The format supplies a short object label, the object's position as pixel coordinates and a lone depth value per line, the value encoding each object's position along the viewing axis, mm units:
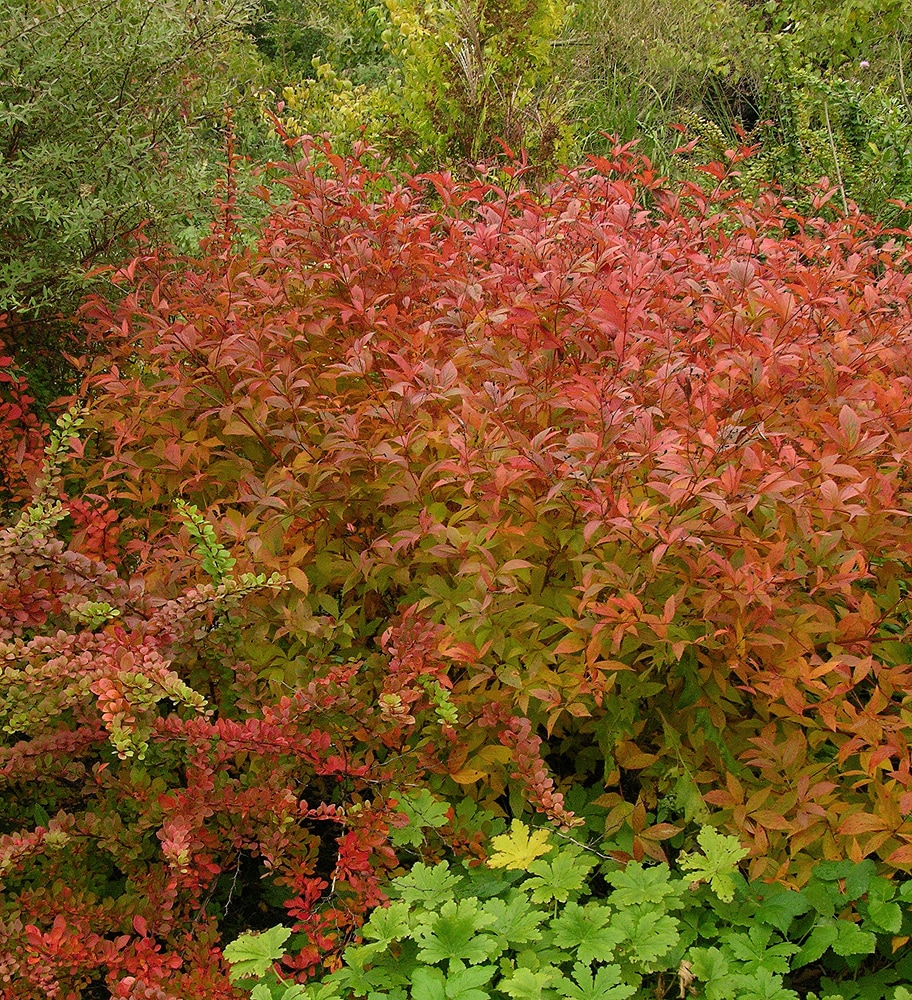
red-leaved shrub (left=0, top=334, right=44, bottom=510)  2586
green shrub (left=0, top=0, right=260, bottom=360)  2945
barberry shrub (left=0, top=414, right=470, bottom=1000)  1840
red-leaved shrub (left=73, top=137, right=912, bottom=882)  1932
